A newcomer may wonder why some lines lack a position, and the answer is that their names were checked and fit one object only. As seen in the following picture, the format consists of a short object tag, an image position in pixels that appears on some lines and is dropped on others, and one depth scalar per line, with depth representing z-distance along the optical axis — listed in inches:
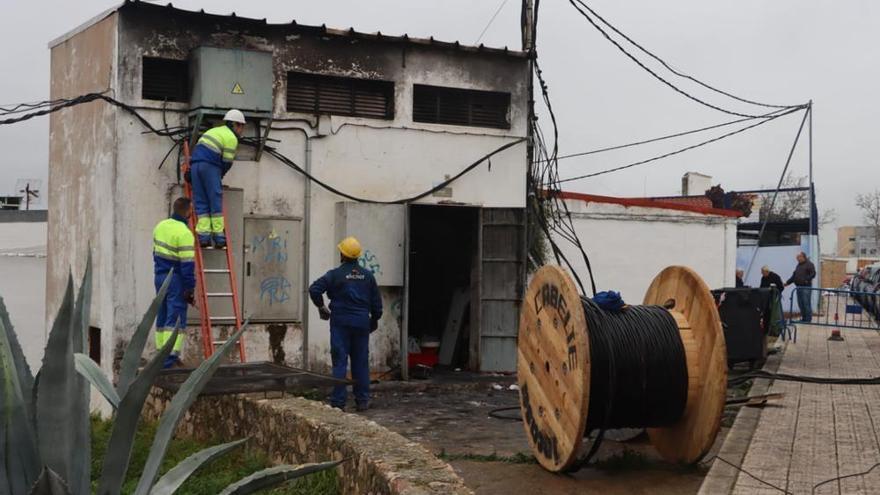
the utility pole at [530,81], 600.1
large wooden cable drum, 275.7
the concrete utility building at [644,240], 791.7
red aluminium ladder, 451.5
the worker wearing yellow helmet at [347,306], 428.1
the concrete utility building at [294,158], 502.6
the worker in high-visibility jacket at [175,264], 413.1
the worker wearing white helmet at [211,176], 451.5
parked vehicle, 658.8
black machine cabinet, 506.3
